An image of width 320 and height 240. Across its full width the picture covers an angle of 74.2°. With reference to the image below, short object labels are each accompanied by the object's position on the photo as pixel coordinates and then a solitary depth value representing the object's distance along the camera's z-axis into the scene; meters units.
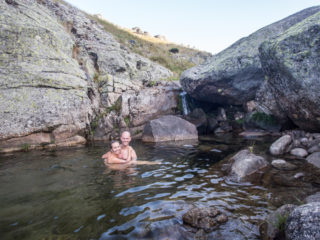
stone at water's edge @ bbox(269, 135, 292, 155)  7.32
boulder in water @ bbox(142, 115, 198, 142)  12.21
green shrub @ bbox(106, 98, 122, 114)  16.42
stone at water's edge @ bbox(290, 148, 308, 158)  6.70
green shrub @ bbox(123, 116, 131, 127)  15.47
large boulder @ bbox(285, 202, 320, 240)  2.10
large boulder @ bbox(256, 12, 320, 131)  6.91
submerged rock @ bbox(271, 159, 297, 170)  5.58
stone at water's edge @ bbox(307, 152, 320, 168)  5.65
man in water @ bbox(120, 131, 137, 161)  6.91
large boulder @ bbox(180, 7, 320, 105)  12.78
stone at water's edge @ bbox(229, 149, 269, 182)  5.05
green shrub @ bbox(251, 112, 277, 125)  12.27
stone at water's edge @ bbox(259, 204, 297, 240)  2.62
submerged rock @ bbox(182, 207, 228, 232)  2.93
